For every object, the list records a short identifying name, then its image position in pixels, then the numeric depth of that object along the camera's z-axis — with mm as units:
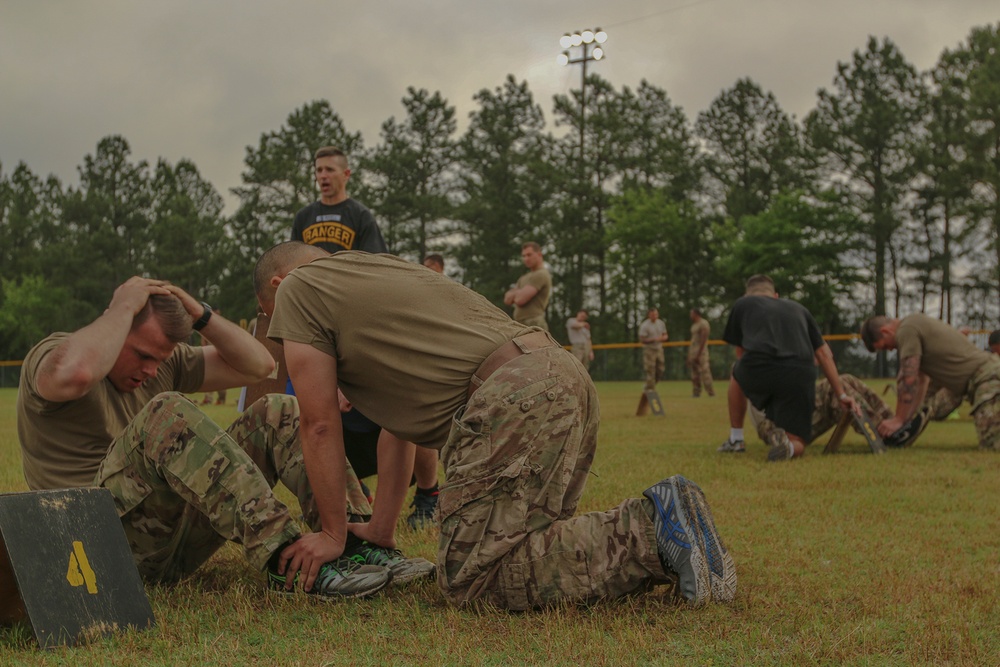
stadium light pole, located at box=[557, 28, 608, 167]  42781
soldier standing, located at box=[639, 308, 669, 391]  23406
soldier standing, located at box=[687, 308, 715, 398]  23875
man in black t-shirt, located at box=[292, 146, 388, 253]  7246
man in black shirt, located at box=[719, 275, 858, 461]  8703
